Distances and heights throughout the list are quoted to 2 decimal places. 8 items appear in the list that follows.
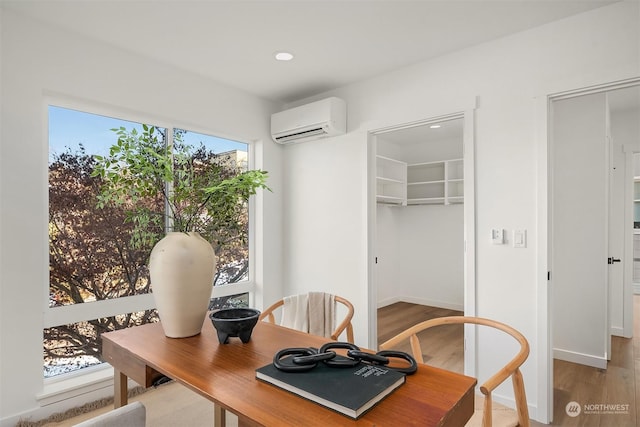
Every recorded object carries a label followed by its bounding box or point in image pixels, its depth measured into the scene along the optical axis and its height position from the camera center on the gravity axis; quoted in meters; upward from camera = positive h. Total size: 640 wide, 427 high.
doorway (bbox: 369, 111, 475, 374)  5.21 -0.07
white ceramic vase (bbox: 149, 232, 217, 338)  1.43 -0.27
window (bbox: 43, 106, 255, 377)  2.48 -0.31
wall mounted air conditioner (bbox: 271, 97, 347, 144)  3.24 +0.86
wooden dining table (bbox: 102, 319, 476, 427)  0.85 -0.48
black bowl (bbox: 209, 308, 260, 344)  1.36 -0.42
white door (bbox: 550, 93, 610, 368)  3.18 -0.16
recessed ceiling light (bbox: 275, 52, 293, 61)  2.73 +1.20
